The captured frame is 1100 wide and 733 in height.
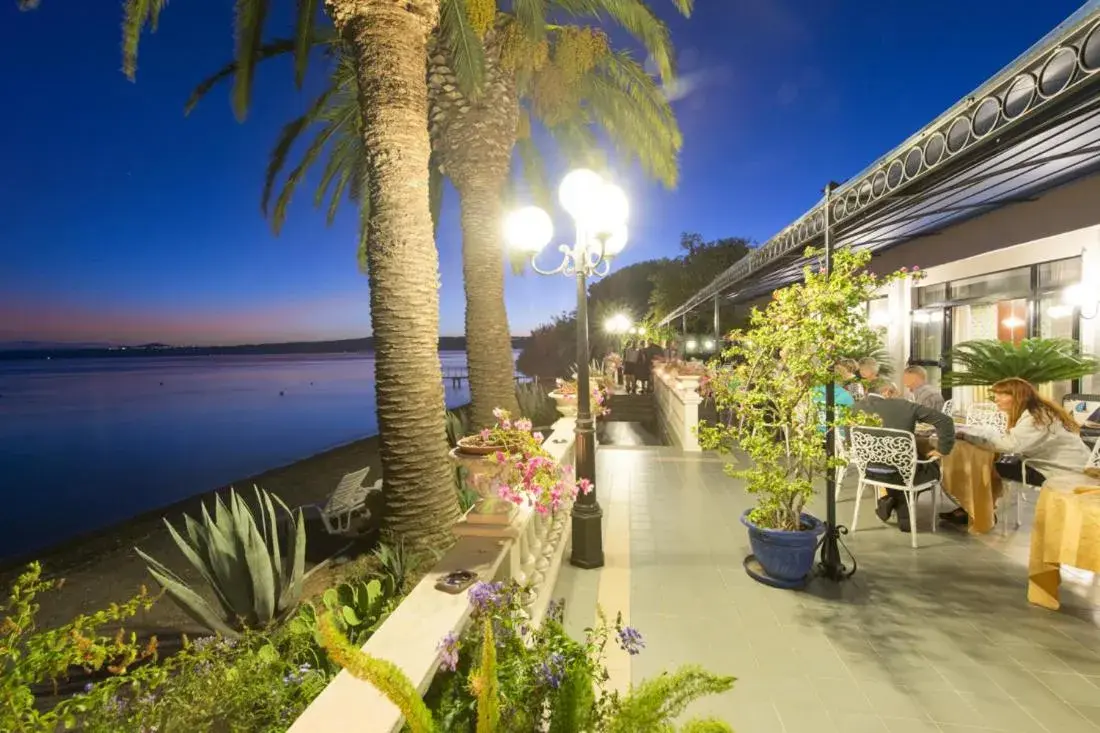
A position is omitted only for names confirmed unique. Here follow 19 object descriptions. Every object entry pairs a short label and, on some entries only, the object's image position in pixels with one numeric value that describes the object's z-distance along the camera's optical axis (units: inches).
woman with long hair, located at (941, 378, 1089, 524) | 179.5
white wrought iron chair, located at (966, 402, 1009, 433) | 263.4
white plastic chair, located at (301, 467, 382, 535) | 304.2
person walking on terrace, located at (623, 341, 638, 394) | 651.5
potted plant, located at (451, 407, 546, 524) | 123.4
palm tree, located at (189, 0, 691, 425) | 251.6
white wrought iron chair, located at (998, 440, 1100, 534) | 180.2
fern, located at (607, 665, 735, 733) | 66.7
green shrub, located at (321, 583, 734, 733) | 58.9
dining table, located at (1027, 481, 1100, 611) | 135.3
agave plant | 131.3
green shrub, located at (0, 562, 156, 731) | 69.4
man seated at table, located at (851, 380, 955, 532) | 192.2
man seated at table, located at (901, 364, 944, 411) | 242.1
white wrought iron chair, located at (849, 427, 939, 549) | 193.3
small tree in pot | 151.5
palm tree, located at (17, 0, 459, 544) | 159.6
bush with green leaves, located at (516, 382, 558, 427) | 425.7
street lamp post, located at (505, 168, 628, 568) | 169.3
